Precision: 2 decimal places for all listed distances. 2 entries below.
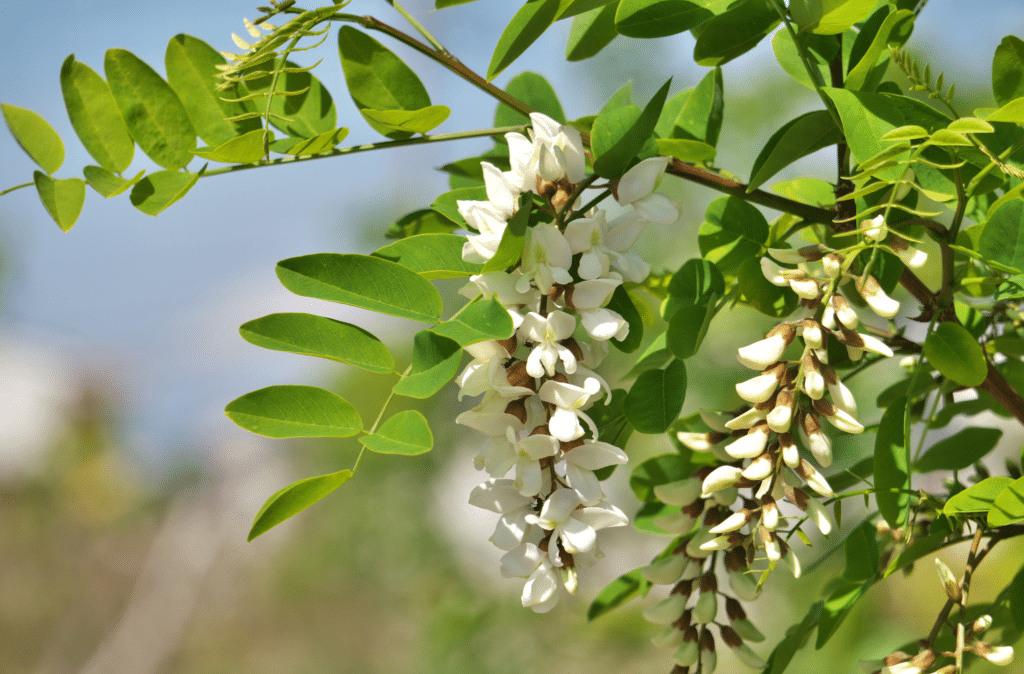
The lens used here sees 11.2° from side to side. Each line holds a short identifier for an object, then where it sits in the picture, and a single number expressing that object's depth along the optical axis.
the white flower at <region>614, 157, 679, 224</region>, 1.47
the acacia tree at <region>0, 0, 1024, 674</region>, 1.46
